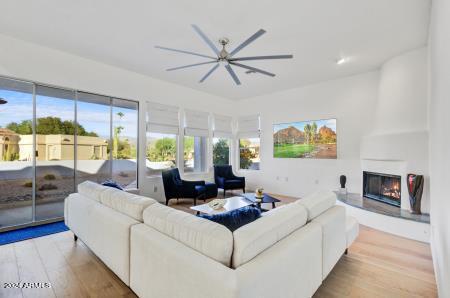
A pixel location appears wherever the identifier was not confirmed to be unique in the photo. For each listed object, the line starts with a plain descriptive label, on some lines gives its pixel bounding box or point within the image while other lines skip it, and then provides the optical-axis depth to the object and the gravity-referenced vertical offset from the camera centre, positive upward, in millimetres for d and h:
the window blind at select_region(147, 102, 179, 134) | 5139 +778
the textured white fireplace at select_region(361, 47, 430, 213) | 3332 +513
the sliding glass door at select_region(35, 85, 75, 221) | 3678 -36
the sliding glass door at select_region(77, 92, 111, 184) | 4105 +219
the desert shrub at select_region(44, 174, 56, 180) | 3752 -526
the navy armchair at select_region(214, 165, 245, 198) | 5715 -875
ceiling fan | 2361 +1281
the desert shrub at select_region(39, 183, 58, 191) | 3726 -703
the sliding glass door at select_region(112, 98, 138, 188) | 4555 +162
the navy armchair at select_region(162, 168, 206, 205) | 4832 -946
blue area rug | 2975 -1320
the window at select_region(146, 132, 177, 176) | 5180 -94
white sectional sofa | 1130 -654
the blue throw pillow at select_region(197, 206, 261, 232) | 1542 -531
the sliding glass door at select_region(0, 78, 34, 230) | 3363 -84
